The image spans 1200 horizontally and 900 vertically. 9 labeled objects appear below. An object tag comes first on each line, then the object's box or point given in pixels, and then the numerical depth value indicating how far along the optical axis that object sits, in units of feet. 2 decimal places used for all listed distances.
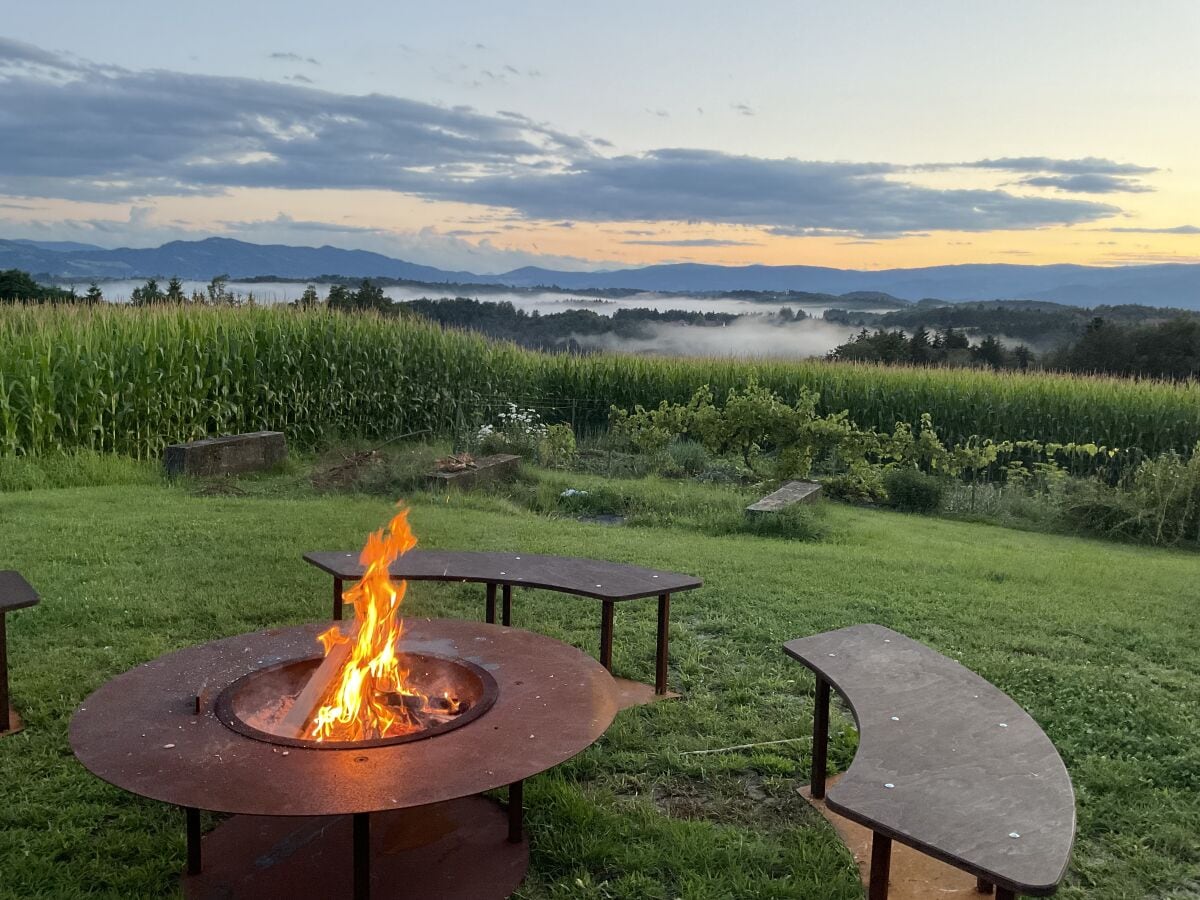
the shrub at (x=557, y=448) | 41.46
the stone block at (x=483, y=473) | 33.50
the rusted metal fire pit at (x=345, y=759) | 8.41
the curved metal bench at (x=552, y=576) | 14.73
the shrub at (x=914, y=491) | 39.01
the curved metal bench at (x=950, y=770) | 7.64
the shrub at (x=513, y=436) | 42.70
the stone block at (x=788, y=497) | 30.22
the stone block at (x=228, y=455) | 33.78
